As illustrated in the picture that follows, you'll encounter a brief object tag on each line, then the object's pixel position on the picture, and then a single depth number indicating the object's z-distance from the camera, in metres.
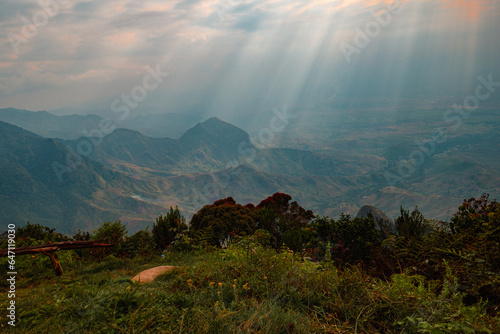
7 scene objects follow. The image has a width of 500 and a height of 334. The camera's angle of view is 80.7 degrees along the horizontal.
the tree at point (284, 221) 10.11
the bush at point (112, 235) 8.90
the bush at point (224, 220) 12.61
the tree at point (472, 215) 6.69
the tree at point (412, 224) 8.70
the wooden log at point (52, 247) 5.75
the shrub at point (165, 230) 10.59
